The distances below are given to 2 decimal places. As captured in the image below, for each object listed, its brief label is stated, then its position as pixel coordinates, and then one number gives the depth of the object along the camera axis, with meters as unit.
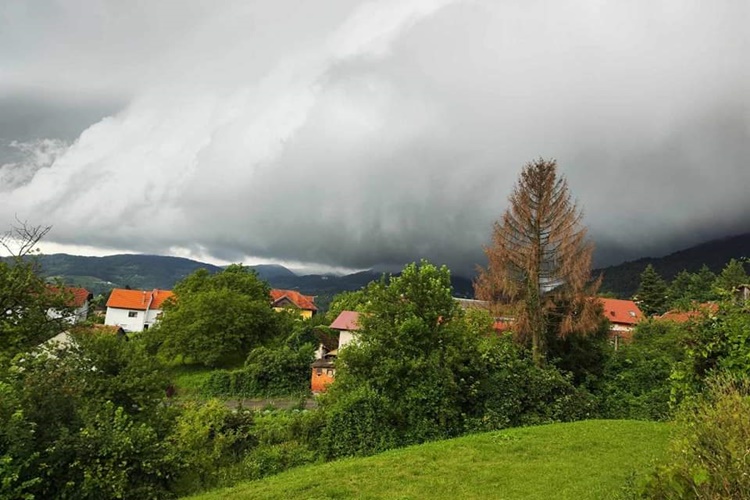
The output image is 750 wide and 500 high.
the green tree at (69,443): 10.29
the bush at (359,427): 16.16
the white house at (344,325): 44.72
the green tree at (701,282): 82.46
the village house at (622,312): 65.88
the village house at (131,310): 75.25
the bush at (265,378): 43.16
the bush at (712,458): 4.23
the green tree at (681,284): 86.34
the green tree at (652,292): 71.56
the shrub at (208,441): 13.35
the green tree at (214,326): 47.28
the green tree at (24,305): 16.42
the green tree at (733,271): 72.75
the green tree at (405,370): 16.41
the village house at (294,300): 86.94
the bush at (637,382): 21.09
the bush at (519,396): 17.64
